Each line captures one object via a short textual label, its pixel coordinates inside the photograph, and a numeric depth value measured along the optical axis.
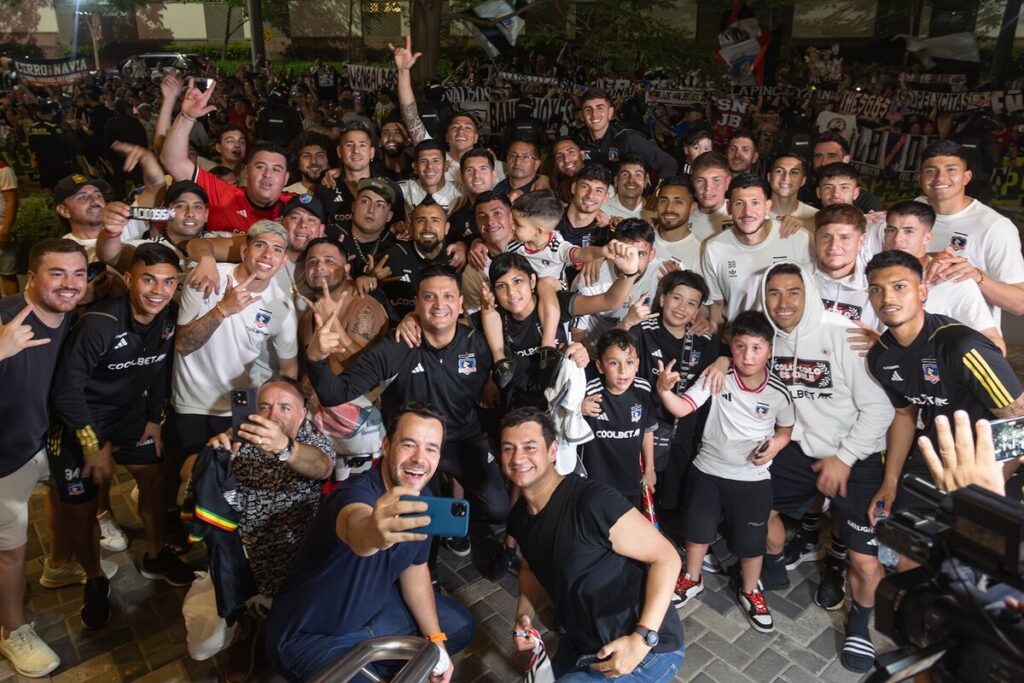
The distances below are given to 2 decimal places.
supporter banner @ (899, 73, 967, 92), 15.62
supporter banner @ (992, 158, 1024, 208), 12.87
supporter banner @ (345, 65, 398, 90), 17.81
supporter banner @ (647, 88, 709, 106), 14.84
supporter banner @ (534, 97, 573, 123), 13.94
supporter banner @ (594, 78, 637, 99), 15.39
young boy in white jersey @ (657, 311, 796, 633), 4.73
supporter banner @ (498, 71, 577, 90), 16.20
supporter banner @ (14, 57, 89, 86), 20.25
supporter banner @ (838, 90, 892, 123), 14.18
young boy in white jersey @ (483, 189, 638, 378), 5.09
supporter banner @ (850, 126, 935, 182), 12.99
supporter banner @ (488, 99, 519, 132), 13.59
